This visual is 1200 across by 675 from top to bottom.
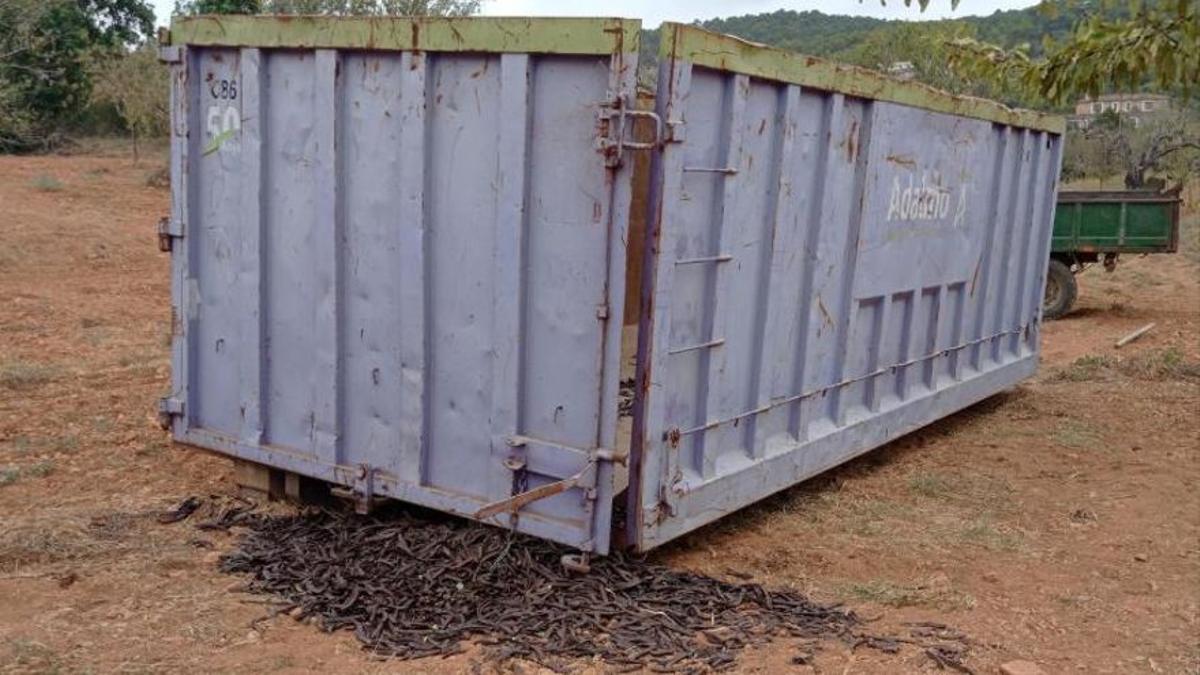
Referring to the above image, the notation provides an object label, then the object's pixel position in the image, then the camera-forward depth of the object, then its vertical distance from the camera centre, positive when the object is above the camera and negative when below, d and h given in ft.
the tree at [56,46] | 38.75 +1.95
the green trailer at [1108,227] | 45.03 -2.97
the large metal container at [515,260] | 13.99 -1.89
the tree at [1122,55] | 18.19 +1.54
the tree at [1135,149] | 92.02 +0.10
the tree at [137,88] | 91.40 +0.62
